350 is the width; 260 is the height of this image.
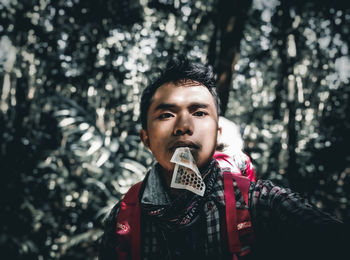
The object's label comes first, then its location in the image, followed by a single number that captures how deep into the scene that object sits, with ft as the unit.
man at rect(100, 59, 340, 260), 3.34
